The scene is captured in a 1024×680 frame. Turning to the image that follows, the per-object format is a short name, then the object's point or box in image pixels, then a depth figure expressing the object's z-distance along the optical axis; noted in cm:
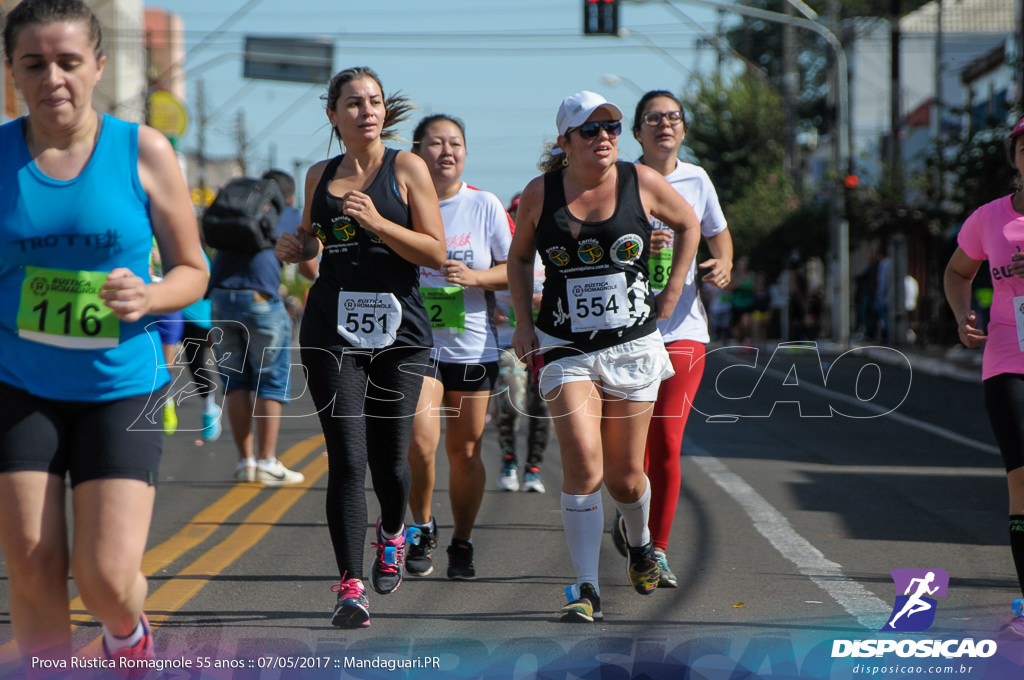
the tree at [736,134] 10535
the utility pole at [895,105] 5675
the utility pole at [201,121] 10144
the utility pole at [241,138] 11695
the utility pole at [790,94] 7469
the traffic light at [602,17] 4984
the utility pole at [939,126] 5011
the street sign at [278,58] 6556
